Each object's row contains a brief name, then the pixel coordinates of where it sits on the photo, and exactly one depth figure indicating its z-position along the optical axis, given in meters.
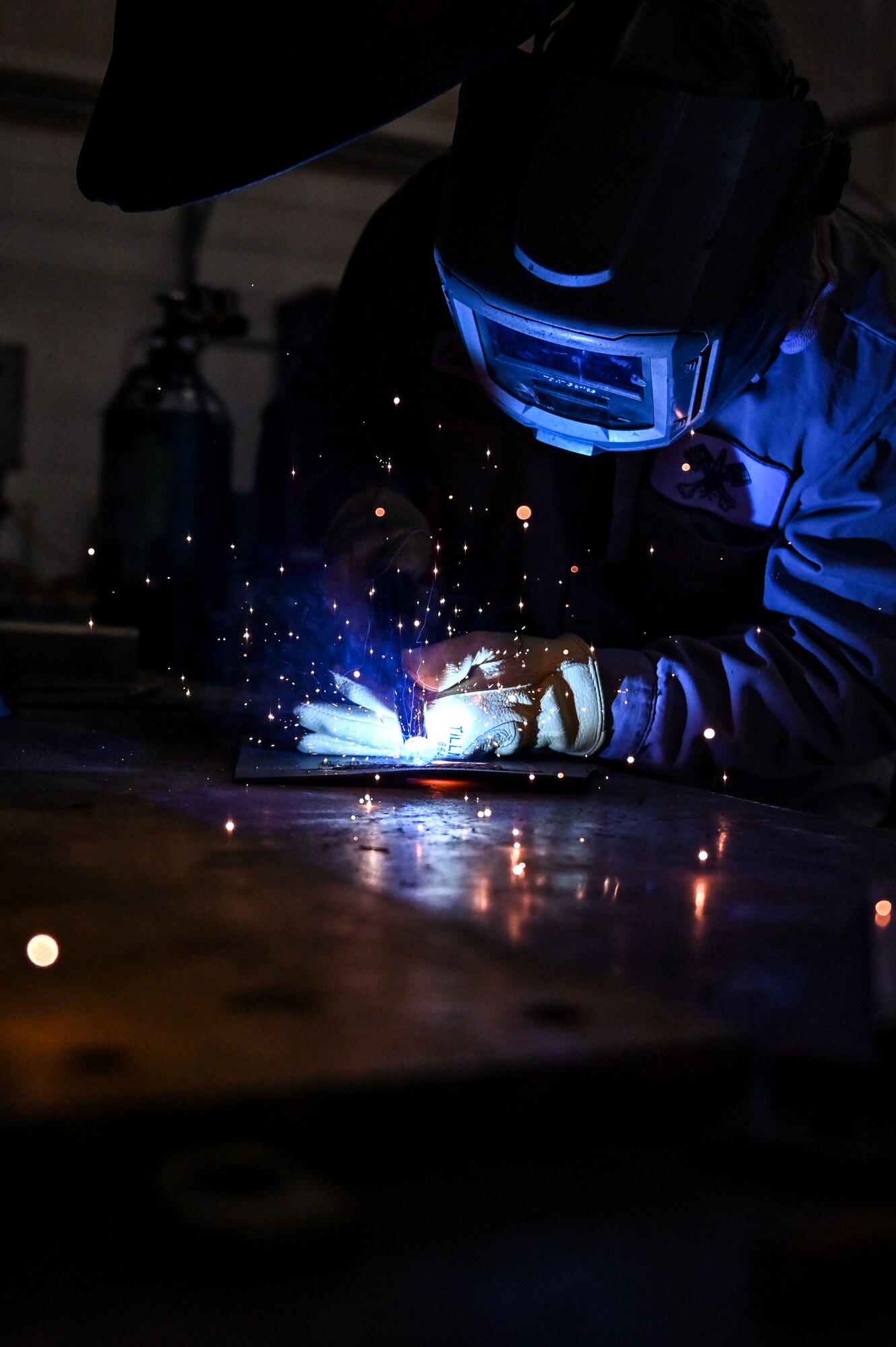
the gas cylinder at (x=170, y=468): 3.70
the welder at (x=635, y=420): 1.18
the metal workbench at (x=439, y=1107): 0.35
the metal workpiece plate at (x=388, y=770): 1.25
